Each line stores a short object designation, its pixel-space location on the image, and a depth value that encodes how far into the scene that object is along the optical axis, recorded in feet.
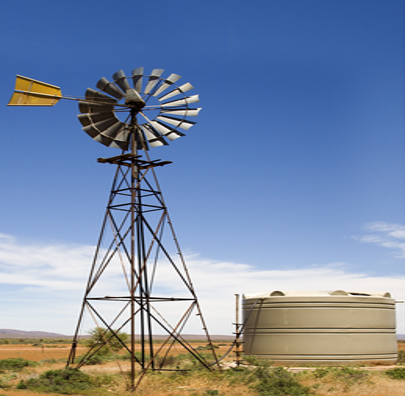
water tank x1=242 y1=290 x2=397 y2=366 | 69.46
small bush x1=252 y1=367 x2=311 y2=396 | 58.08
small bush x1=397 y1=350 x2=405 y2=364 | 92.11
